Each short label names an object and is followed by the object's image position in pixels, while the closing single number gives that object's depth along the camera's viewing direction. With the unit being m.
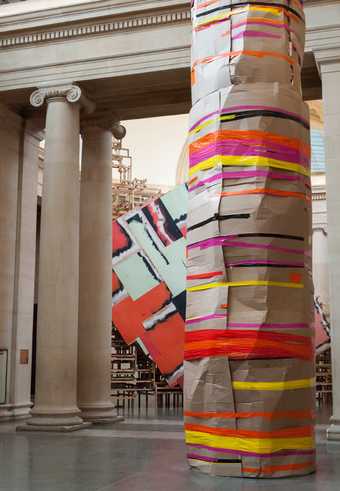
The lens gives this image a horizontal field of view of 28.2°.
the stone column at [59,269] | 14.59
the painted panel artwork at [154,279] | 20.64
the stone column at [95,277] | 16.66
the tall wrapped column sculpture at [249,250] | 7.89
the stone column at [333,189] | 12.68
